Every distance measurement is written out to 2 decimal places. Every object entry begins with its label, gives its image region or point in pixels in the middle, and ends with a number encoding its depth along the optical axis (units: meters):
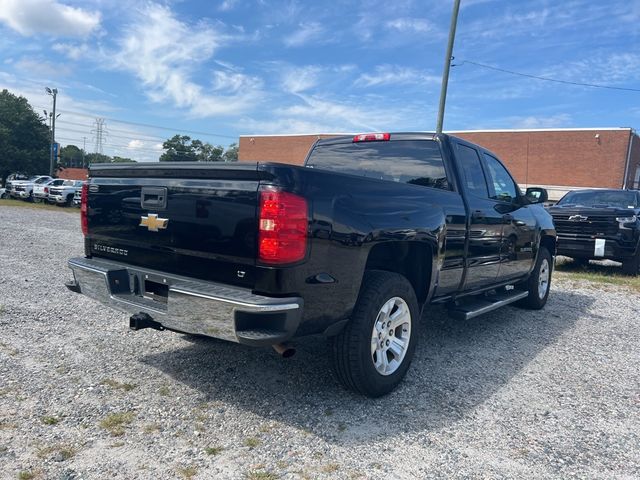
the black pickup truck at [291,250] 2.86
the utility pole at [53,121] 43.66
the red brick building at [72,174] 73.25
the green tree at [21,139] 48.34
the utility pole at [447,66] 13.54
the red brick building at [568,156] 36.53
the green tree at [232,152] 73.79
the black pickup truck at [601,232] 9.98
